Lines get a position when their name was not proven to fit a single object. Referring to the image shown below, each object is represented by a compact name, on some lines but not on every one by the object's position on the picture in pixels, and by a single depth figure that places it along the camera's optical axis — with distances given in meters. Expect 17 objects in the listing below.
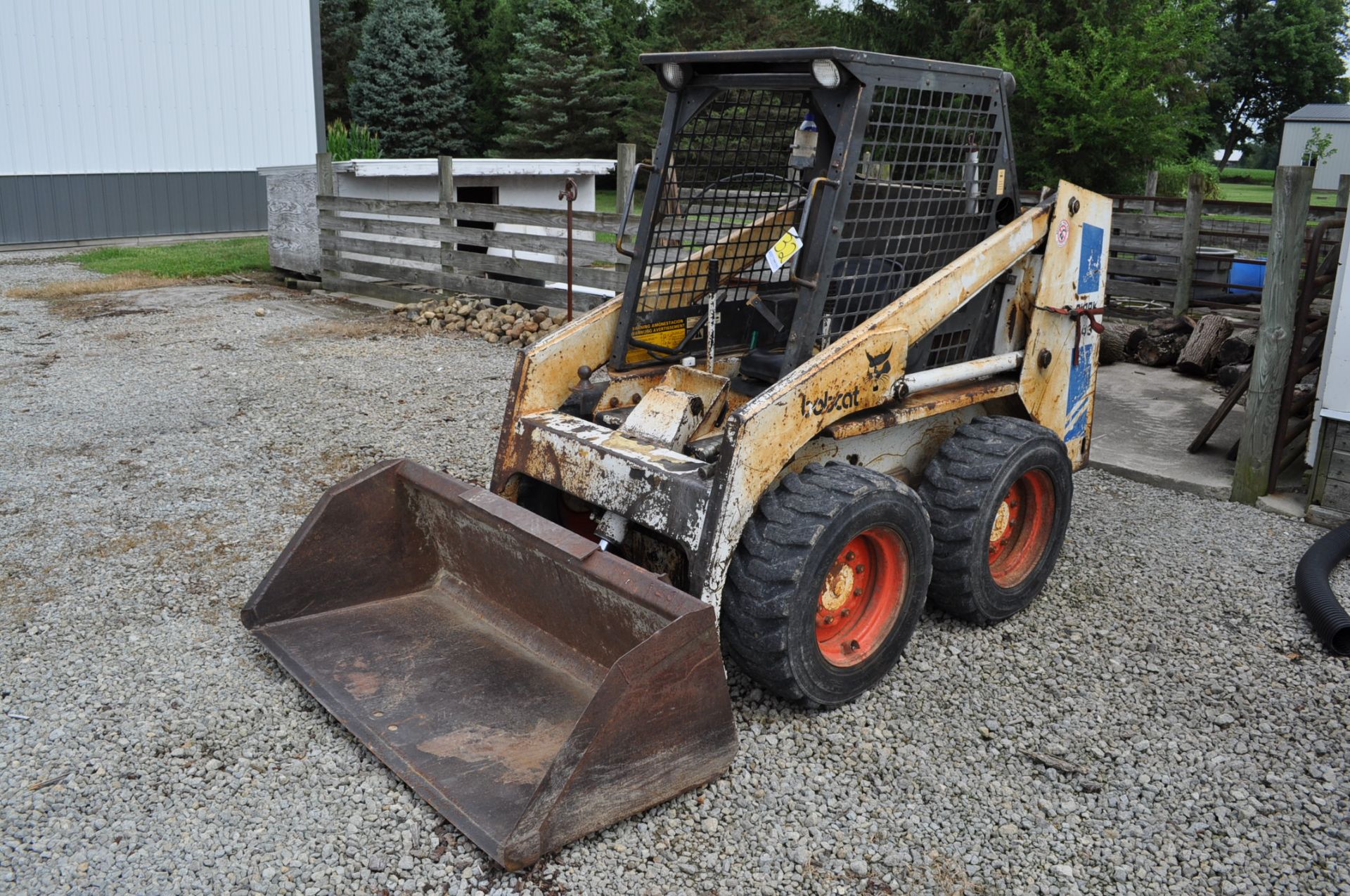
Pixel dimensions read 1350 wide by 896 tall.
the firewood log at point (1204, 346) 8.94
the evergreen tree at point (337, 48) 35.75
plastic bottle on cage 4.45
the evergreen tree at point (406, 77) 31.17
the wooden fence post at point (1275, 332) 5.76
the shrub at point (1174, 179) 25.69
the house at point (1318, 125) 46.59
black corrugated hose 4.44
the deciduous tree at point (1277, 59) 53.59
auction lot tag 4.01
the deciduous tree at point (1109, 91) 20.30
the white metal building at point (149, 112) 17.44
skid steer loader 3.38
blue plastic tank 10.45
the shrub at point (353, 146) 19.92
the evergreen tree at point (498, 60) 35.19
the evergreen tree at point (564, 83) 29.86
